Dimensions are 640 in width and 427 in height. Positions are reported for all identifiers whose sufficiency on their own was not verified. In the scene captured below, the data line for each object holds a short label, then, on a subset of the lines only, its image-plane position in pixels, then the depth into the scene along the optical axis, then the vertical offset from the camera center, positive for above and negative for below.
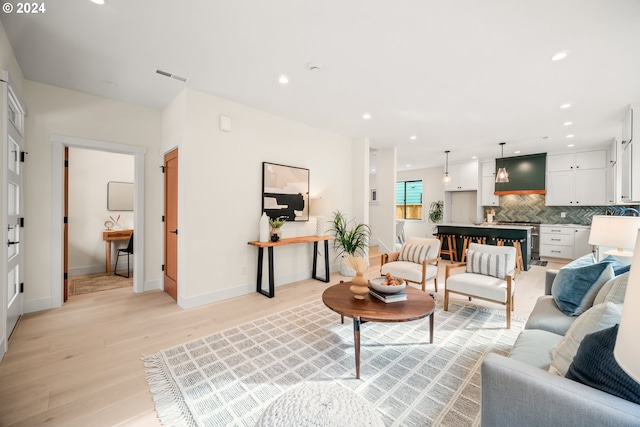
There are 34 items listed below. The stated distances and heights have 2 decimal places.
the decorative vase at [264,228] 3.87 -0.23
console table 3.71 -0.59
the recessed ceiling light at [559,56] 2.47 +1.46
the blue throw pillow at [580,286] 1.95 -0.55
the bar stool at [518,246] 5.26 -0.65
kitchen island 5.36 -0.42
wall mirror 5.17 +0.30
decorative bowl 2.33 -0.65
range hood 6.66 +0.98
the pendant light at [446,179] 6.26 +0.78
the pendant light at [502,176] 5.55 +0.77
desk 4.78 -0.45
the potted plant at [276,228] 3.91 -0.24
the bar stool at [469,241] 5.76 -0.60
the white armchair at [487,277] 2.84 -0.74
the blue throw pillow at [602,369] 0.96 -0.59
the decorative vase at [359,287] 2.37 -0.66
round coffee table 2.03 -0.78
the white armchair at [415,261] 3.57 -0.71
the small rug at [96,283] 4.03 -1.16
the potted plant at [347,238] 4.85 -0.47
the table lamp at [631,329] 0.54 -0.25
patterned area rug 1.69 -1.22
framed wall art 4.10 +0.33
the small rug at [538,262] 6.06 -1.14
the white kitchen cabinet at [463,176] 7.61 +1.05
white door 2.41 +0.10
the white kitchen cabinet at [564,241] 6.04 -0.65
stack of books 2.35 -0.74
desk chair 4.86 -0.76
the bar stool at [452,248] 6.17 -0.81
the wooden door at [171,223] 3.66 -0.17
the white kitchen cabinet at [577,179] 5.99 +0.80
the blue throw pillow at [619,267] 2.01 -0.41
